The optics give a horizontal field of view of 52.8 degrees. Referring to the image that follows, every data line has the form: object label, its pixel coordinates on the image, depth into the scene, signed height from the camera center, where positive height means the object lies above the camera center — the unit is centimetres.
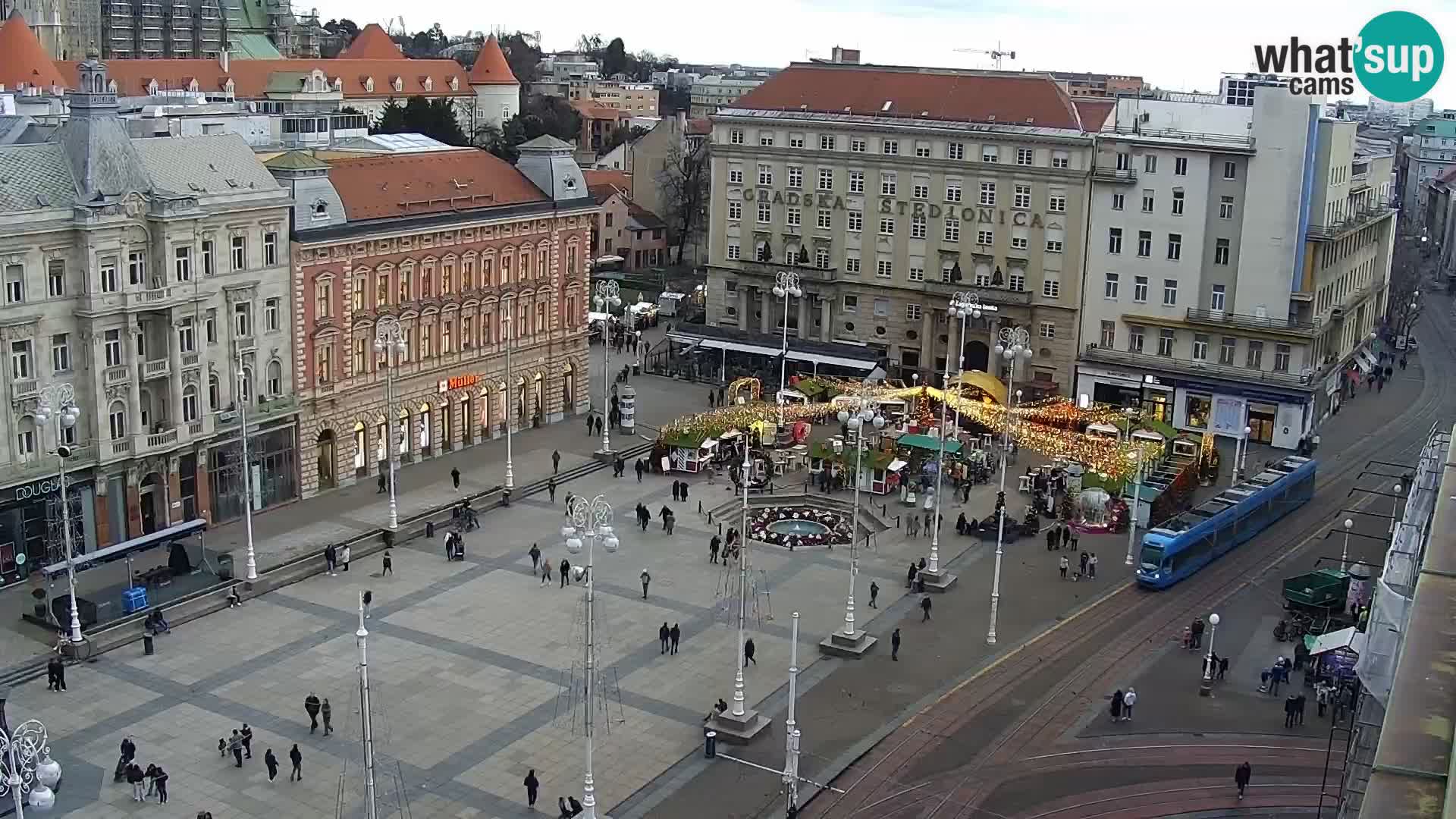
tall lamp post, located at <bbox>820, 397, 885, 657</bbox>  4988 -1787
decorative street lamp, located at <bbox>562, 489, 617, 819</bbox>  3569 -1054
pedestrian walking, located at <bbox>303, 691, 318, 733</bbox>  4266 -1742
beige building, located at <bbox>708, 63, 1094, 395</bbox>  8719 -594
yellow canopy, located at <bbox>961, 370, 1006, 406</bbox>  8281 -1509
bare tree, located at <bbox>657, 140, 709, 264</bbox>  14162 -811
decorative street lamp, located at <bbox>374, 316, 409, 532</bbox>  5984 -1052
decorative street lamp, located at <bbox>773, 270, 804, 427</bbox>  8038 -975
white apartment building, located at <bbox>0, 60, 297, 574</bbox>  5328 -872
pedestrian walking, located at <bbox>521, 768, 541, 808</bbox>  3841 -1760
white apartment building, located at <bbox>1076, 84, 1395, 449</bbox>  7975 -794
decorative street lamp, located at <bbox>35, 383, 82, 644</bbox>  4591 -1034
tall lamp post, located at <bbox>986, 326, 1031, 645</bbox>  5172 -1025
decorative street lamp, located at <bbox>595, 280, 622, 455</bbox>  7325 -1135
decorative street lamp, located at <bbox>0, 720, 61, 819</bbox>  2595 -1207
